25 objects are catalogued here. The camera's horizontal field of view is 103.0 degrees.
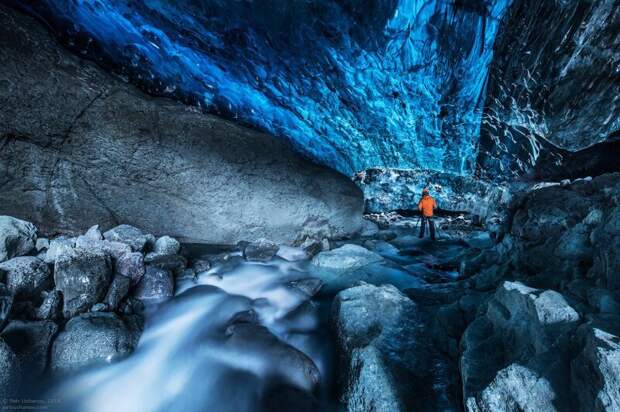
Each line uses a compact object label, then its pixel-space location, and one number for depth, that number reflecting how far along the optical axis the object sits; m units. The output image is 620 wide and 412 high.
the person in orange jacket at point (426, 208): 9.27
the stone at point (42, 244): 3.93
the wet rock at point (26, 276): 2.87
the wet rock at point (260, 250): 5.64
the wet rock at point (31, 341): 2.39
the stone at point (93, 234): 4.55
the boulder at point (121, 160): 4.11
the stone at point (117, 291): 3.23
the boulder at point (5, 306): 2.46
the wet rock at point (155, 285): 3.76
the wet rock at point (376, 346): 2.04
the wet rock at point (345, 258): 5.43
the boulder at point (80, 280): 2.99
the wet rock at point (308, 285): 4.36
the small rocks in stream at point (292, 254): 6.05
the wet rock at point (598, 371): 1.11
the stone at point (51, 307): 2.79
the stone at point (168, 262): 4.42
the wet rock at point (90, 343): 2.55
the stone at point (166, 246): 4.88
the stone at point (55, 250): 3.26
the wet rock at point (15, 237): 3.35
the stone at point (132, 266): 3.70
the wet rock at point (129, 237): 4.57
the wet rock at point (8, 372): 2.13
